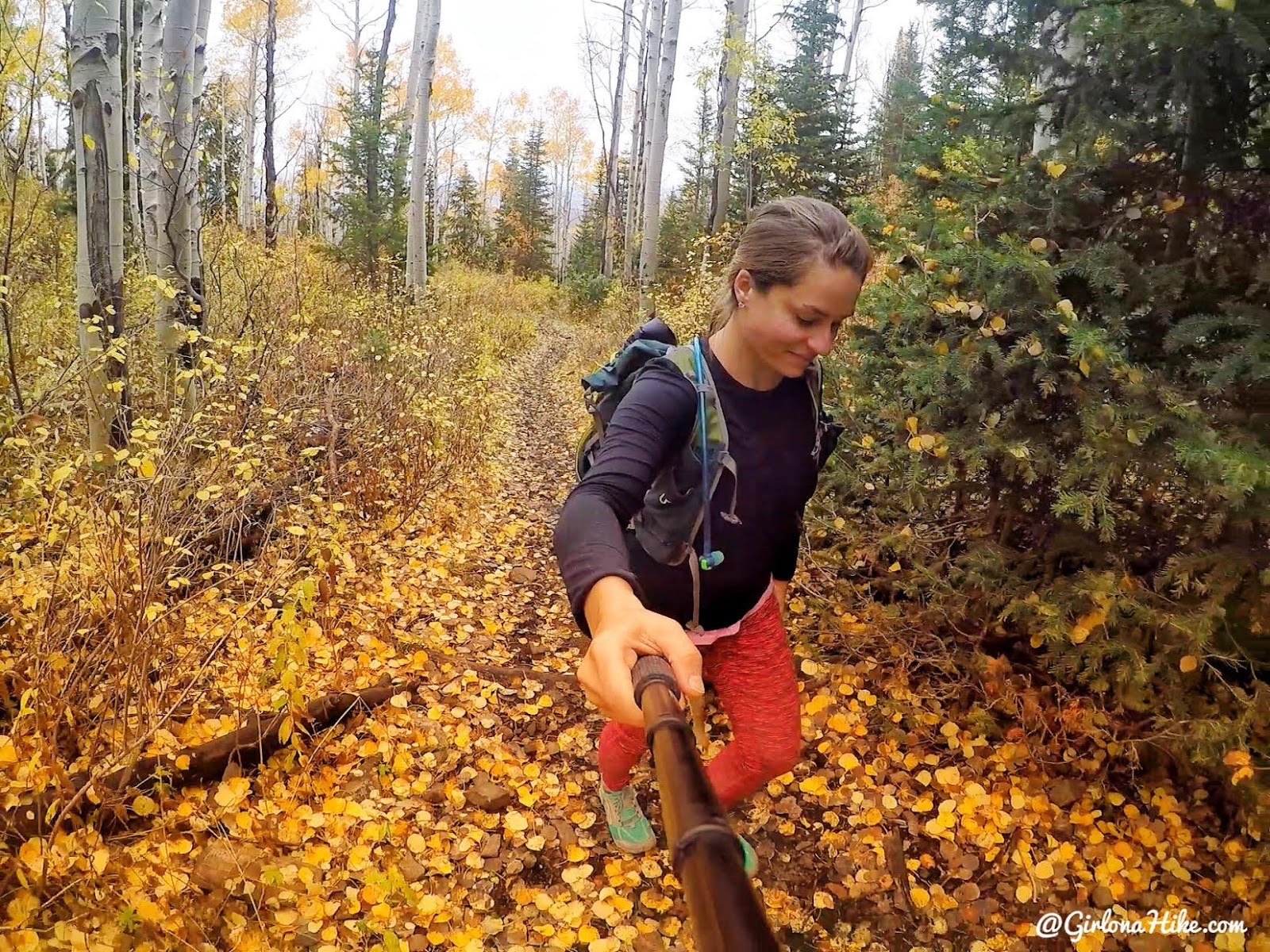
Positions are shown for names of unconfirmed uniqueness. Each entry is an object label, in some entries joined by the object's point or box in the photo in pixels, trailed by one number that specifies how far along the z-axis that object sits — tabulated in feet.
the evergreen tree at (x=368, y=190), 36.81
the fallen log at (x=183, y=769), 7.14
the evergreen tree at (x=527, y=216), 90.74
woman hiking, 4.27
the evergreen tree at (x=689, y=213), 47.21
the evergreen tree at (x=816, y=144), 47.70
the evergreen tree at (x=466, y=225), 78.38
